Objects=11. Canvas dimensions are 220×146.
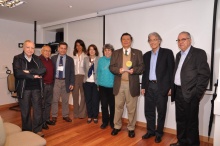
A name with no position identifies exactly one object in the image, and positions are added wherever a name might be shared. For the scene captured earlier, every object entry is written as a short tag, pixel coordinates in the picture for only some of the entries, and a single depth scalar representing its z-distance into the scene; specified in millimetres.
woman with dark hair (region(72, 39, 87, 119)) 3719
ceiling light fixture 3123
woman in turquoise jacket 3158
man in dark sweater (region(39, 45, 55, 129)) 3228
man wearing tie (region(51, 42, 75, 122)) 3443
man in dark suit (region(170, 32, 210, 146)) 2260
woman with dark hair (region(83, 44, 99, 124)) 3553
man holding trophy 2828
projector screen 2699
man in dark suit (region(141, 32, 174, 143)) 2674
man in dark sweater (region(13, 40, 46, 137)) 2553
